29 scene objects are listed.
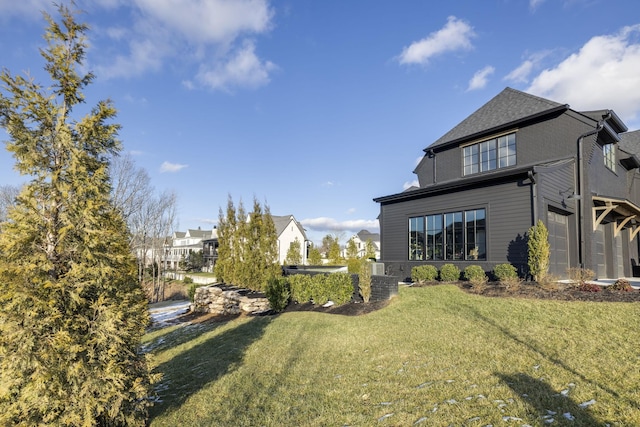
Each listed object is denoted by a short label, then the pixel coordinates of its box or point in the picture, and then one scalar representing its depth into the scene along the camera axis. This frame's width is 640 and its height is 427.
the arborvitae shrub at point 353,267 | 21.98
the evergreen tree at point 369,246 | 39.95
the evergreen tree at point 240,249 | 15.77
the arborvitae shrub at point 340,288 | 11.95
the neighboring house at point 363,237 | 76.44
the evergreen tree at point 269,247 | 14.87
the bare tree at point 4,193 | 26.35
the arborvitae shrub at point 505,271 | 11.62
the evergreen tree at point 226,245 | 18.11
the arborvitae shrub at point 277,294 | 12.24
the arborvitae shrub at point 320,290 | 12.23
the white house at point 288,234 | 47.19
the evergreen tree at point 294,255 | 40.31
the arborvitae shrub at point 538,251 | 11.01
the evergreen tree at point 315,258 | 41.16
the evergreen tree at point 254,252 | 15.01
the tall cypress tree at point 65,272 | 3.60
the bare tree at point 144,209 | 24.80
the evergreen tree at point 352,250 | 42.57
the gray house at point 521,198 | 12.84
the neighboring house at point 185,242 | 64.56
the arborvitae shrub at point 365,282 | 11.38
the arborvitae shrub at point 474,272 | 12.35
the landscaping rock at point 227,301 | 12.68
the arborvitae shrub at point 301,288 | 12.66
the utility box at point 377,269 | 12.24
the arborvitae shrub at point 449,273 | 13.08
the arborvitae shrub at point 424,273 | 13.71
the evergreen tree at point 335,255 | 40.44
